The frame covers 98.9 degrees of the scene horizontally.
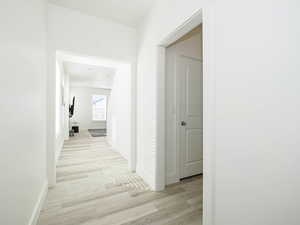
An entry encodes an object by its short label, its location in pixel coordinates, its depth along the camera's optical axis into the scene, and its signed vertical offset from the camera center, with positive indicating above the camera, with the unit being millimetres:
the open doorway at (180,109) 1887 +80
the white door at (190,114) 2139 -4
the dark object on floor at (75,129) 7199 -874
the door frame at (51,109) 1954 +66
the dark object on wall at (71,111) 6512 +129
